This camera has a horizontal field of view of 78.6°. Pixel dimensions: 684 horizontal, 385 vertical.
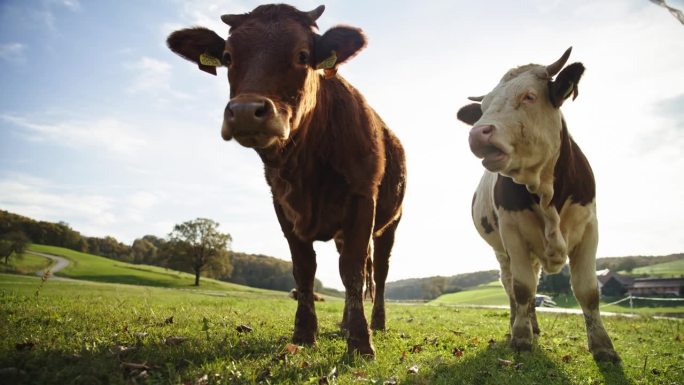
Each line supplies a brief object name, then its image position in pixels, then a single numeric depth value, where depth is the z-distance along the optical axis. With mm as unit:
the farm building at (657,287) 53659
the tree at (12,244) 31458
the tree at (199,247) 65625
